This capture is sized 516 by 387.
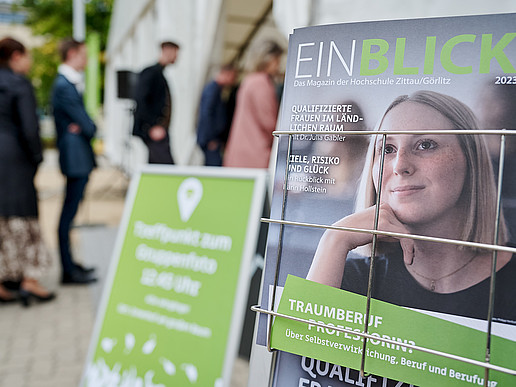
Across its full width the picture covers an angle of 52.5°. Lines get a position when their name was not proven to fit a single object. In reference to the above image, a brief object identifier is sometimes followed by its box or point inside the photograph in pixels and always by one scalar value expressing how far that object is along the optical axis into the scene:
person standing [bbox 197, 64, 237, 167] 4.74
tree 27.64
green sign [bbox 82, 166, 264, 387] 1.72
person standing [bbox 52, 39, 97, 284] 4.05
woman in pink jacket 3.67
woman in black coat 3.58
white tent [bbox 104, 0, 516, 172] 1.91
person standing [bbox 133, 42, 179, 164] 4.21
